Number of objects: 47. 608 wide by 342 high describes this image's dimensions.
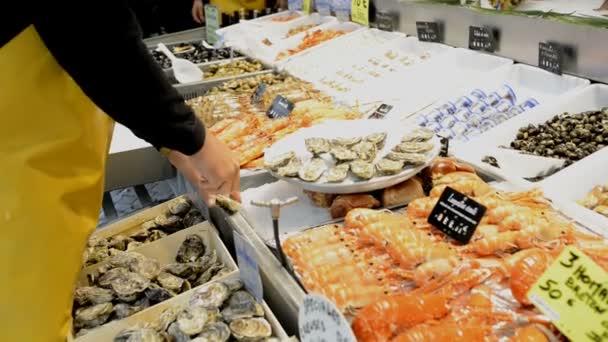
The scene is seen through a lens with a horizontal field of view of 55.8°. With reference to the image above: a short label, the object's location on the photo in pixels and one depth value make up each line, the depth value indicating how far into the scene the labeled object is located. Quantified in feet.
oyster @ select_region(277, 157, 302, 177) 6.10
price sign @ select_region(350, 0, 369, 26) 12.37
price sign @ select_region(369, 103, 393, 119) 8.16
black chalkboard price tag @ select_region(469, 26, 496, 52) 9.41
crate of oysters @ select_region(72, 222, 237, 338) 5.39
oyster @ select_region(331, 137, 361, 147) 6.47
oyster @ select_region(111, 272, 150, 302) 5.52
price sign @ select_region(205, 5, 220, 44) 14.64
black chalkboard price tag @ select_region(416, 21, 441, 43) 10.58
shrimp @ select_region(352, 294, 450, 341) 4.02
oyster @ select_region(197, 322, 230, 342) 4.70
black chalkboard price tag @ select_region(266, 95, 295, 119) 8.69
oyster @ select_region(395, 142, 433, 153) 6.09
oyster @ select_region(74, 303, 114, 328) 5.31
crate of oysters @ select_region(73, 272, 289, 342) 4.78
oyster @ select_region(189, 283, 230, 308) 5.14
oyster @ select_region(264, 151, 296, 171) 6.33
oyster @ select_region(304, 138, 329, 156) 6.40
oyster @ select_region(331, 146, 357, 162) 6.09
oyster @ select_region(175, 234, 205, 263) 6.24
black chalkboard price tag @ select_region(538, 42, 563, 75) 8.16
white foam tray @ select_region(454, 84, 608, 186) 6.79
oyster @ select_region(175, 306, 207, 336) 4.85
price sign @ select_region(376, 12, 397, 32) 11.77
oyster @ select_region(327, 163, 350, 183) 5.82
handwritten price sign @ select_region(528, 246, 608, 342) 3.20
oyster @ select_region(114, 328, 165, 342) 4.84
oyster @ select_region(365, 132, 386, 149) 6.39
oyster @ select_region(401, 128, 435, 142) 6.32
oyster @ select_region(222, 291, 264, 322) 4.96
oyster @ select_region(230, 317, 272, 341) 4.72
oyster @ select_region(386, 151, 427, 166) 5.90
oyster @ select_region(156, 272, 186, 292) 5.70
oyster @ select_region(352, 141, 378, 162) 6.10
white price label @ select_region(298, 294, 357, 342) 3.66
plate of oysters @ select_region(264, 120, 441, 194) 5.82
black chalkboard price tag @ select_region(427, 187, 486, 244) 4.75
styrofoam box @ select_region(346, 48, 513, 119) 8.77
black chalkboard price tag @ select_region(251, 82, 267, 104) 9.67
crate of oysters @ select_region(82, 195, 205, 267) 6.64
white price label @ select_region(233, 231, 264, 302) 4.96
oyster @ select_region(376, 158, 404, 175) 5.80
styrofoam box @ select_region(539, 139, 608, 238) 5.46
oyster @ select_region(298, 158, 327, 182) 5.94
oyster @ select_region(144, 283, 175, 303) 5.53
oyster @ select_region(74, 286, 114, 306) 5.54
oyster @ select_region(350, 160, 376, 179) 5.80
